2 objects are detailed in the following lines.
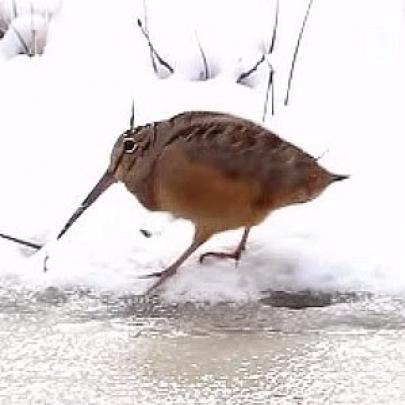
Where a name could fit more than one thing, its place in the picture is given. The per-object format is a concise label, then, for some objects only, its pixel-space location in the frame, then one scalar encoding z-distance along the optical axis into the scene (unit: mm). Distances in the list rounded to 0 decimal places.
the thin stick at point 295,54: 7320
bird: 5328
